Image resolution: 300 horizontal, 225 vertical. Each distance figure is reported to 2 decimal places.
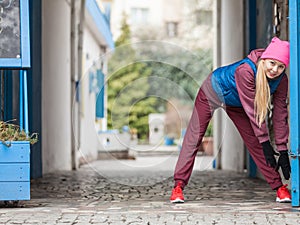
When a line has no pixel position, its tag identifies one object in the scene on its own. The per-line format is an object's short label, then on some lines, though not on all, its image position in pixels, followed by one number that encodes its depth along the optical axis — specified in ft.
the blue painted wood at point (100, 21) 49.82
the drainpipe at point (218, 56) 42.70
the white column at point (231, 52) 35.35
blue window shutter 55.81
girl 18.24
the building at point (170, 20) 112.27
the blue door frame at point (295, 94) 18.11
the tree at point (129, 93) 78.09
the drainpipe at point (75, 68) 42.65
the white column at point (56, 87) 34.47
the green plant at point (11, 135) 18.01
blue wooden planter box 17.92
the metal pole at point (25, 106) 18.44
